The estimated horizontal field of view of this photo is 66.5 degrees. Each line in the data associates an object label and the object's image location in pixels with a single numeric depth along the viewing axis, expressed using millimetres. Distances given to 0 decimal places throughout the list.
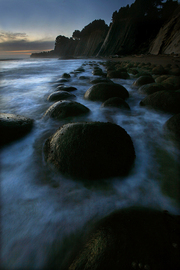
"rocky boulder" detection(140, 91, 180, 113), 2584
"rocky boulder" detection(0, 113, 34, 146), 1936
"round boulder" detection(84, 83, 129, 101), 3389
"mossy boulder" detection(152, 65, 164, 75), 5910
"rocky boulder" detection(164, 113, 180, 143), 1904
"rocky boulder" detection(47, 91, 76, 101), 3758
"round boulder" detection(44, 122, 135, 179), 1351
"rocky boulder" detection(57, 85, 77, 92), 4727
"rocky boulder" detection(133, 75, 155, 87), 4570
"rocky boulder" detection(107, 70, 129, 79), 6616
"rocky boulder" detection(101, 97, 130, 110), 2914
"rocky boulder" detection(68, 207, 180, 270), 742
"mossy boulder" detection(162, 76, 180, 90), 3616
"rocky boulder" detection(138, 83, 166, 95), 3469
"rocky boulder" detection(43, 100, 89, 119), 2551
